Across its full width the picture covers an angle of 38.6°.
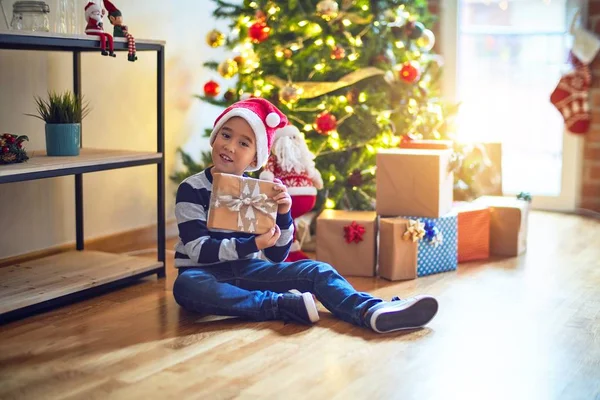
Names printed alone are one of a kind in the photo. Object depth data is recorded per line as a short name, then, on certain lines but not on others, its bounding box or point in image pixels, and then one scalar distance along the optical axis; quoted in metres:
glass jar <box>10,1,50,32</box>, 2.61
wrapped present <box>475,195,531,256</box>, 3.41
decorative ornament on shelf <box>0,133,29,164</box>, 2.42
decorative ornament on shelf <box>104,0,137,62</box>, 2.71
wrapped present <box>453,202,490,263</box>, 3.32
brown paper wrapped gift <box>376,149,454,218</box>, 3.07
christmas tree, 3.44
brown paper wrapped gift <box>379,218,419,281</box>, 3.00
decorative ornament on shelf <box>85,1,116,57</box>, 2.61
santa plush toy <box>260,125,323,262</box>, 2.99
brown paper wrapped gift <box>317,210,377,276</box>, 3.05
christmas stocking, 4.34
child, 2.42
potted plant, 2.66
